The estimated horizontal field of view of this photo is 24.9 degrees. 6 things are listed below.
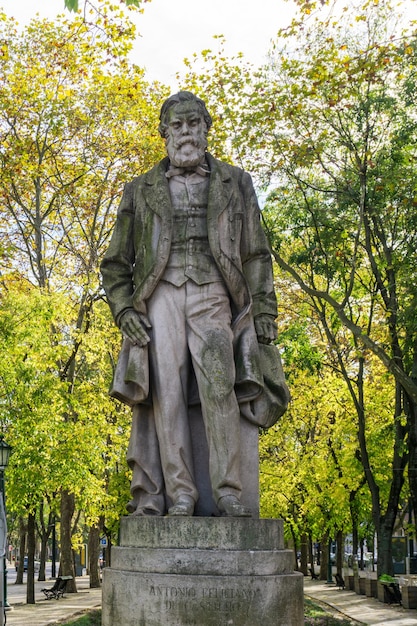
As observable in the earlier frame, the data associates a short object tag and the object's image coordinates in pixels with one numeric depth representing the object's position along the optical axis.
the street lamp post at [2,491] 19.52
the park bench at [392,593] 26.77
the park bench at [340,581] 37.95
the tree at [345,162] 20.83
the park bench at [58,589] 33.53
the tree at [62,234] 26.78
